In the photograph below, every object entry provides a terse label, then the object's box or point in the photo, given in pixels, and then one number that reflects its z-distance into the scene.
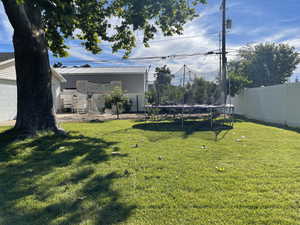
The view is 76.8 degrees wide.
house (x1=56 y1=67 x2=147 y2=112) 19.95
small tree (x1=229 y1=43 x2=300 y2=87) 20.34
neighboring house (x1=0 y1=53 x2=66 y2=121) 10.20
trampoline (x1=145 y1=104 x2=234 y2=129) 7.86
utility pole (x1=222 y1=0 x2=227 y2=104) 11.85
